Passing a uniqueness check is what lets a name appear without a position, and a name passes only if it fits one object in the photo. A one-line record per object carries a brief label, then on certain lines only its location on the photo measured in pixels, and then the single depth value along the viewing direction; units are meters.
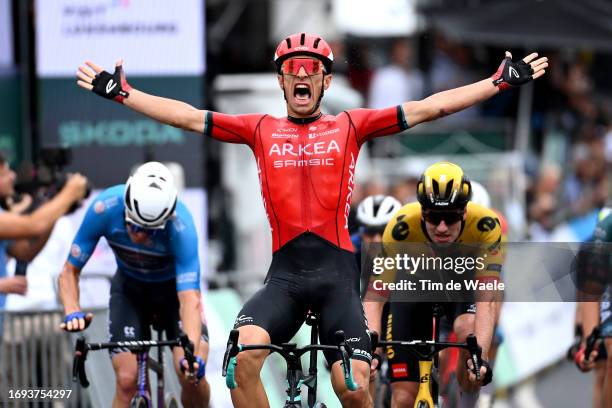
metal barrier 23.50
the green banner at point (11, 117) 30.73
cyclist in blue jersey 19.81
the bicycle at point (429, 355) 18.20
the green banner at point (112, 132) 29.45
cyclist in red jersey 18.09
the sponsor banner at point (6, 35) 30.72
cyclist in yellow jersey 19.11
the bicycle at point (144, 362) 18.64
